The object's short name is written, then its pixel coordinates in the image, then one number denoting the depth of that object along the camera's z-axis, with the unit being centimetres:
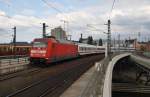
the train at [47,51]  1430
